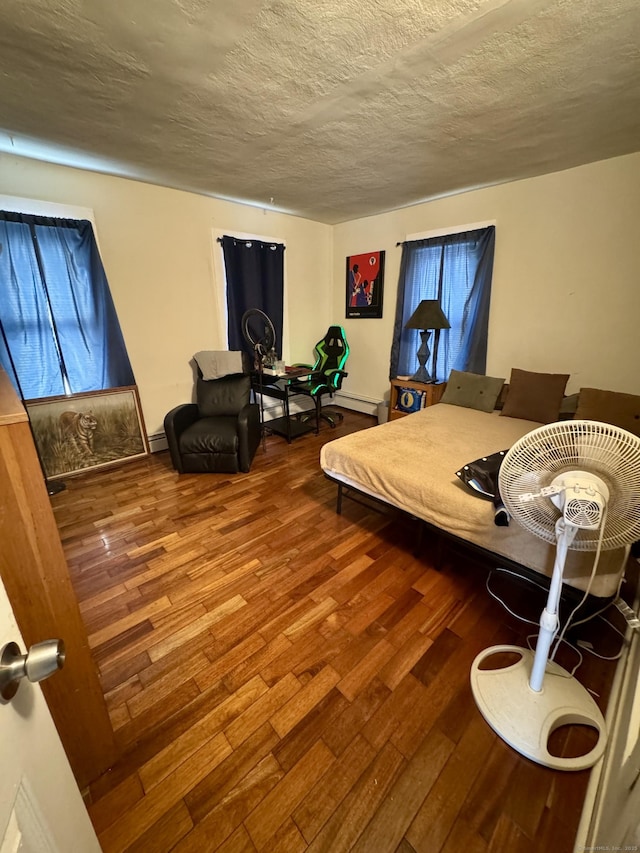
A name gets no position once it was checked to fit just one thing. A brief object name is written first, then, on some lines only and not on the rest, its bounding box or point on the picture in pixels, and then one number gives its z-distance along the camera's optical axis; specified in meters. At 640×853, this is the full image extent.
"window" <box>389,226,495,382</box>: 3.36
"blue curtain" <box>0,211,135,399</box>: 2.60
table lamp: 3.42
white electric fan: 0.99
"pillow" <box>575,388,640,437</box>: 2.28
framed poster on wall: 4.27
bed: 1.48
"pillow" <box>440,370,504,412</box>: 3.08
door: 0.45
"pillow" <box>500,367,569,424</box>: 2.75
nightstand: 3.63
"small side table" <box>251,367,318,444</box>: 3.77
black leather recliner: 3.03
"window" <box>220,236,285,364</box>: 3.73
